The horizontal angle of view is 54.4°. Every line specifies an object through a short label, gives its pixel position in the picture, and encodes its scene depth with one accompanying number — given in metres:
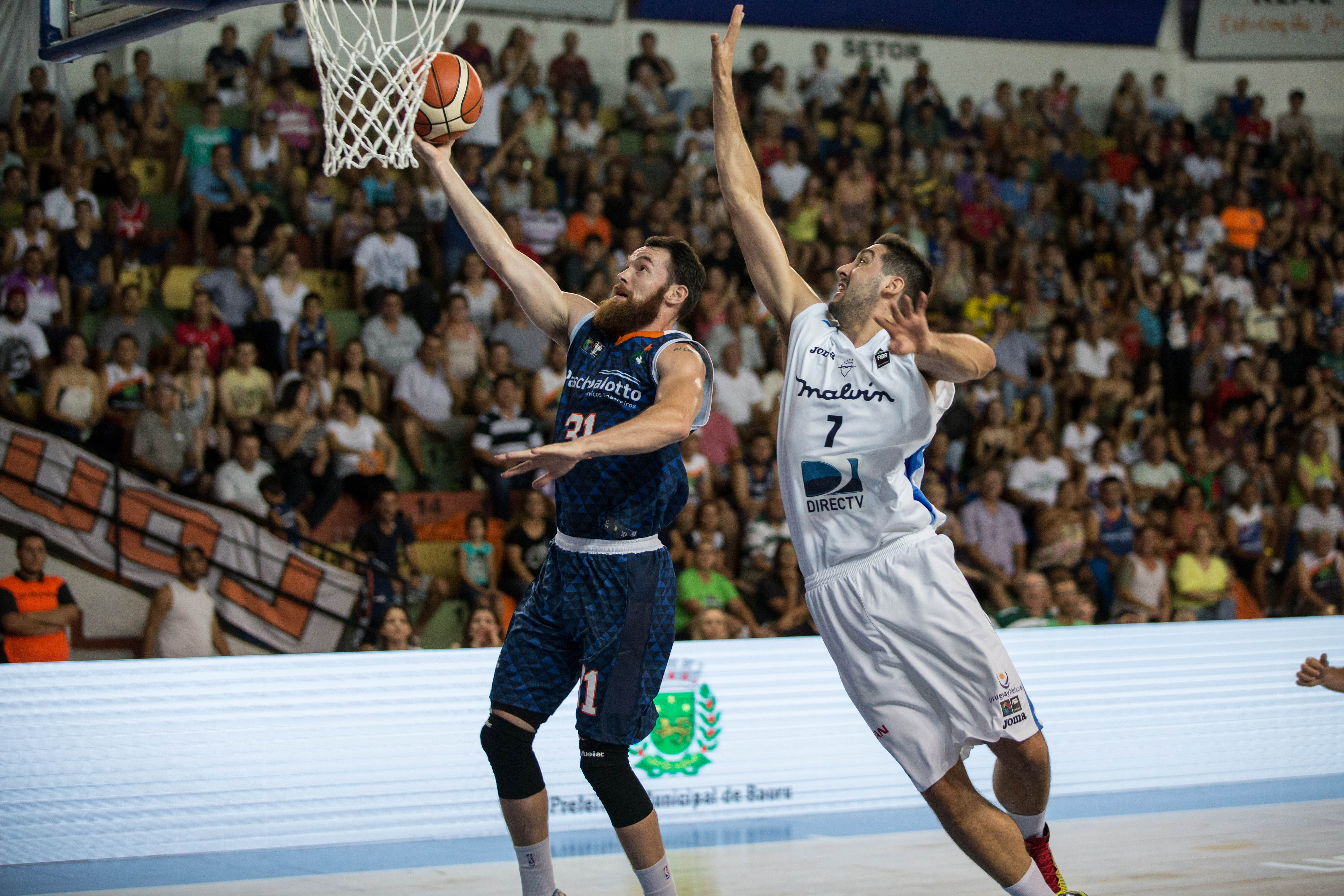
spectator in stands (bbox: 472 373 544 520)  10.14
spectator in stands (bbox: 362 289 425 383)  10.94
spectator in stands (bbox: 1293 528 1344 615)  11.45
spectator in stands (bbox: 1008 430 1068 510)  11.47
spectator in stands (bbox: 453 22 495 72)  13.55
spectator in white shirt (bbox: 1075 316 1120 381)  12.98
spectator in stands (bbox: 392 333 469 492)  10.61
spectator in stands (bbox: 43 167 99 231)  10.71
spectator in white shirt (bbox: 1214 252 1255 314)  14.21
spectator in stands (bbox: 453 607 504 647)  8.08
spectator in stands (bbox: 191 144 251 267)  11.35
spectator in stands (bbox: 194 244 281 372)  10.67
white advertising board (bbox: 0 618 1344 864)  6.36
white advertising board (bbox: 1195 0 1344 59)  17.69
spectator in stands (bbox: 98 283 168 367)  10.05
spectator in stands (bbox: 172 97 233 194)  11.80
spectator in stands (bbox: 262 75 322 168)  12.32
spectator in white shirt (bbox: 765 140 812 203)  14.14
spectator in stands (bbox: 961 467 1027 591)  10.70
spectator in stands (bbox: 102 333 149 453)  9.71
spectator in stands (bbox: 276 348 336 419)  10.12
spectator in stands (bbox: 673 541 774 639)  9.34
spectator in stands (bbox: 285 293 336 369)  10.56
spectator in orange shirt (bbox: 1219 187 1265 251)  15.04
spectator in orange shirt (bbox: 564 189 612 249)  12.41
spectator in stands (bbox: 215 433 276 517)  9.55
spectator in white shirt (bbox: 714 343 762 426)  11.35
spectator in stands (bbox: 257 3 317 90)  13.04
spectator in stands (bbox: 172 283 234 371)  10.25
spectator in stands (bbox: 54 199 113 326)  10.40
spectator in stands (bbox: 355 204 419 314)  11.40
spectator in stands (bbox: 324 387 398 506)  10.03
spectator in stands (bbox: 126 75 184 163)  12.04
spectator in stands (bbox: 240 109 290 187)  11.88
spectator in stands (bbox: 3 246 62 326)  10.01
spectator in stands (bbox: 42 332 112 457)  9.44
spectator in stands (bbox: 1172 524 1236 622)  10.84
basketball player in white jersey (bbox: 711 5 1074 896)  4.12
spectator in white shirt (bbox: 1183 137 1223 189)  15.81
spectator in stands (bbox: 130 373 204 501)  9.46
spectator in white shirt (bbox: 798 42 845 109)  15.63
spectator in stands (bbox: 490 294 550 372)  11.14
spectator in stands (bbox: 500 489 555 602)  9.42
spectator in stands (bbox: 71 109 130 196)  11.21
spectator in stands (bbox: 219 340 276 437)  10.01
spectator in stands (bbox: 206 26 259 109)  12.73
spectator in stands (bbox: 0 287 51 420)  9.64
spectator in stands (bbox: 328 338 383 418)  10.53
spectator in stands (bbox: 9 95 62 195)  11.05
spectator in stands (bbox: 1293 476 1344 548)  11.98
